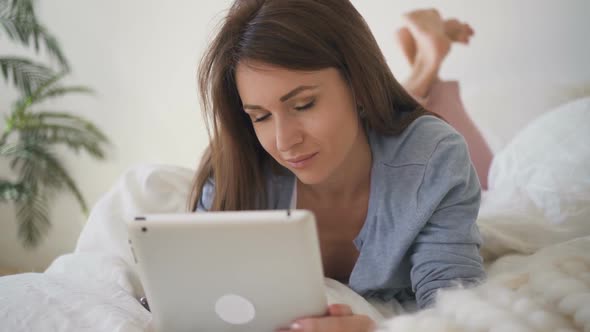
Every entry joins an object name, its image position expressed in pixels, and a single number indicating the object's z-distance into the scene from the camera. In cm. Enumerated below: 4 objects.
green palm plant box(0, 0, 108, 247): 211
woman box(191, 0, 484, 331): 79
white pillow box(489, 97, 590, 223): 108
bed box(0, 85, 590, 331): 56
